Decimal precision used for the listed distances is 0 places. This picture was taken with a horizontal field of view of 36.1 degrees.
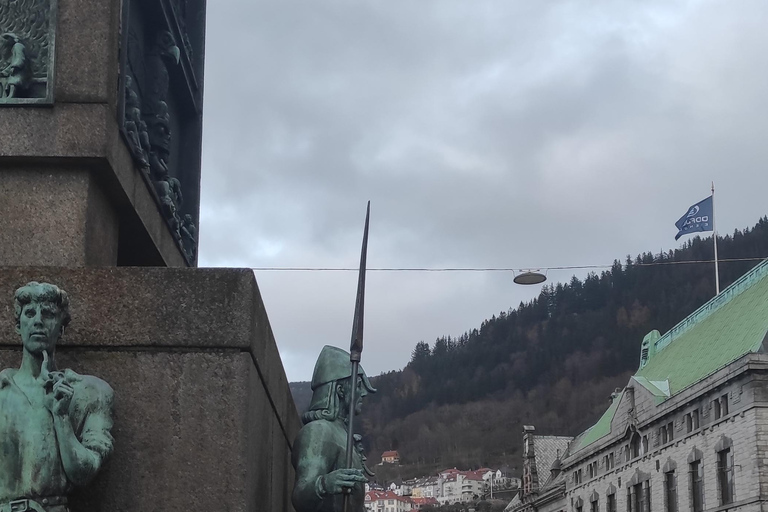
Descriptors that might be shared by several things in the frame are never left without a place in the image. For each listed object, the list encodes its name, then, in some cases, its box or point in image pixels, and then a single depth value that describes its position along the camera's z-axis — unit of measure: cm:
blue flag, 4816
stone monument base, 582
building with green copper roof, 4266
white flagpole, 4784
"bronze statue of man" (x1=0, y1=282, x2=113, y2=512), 527
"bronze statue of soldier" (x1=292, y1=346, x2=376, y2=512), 664
